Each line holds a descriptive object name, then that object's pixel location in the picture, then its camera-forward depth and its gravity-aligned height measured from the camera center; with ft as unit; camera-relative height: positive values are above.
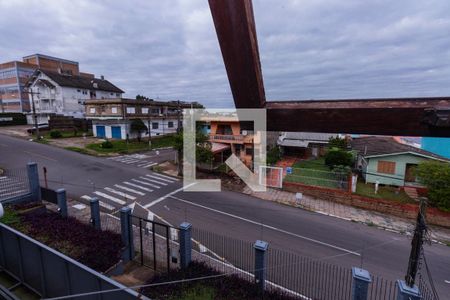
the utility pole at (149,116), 120.76 +0.60
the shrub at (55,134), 111.34 -8.02
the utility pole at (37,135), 105.50 -7.93
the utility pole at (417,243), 17.70 -9.99
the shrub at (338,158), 79.56 -14.49
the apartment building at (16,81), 169.07 +26.89
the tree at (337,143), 100.31 -11.70
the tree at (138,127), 115.44 -4.88
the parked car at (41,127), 122.70 -5.49
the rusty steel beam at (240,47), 5.17 +1.69
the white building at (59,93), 139.44 +15.47
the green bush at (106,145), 98.48 -11.69
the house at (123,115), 112.68 +1.06
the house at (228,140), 86.74 -8.83
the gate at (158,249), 29.53 -19.06
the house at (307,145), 108.27 -13.66
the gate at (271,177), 64.67 -17.07
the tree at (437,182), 46.85 -13.53
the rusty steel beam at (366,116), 5.16 +0.00
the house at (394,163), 62.34 -13.22
